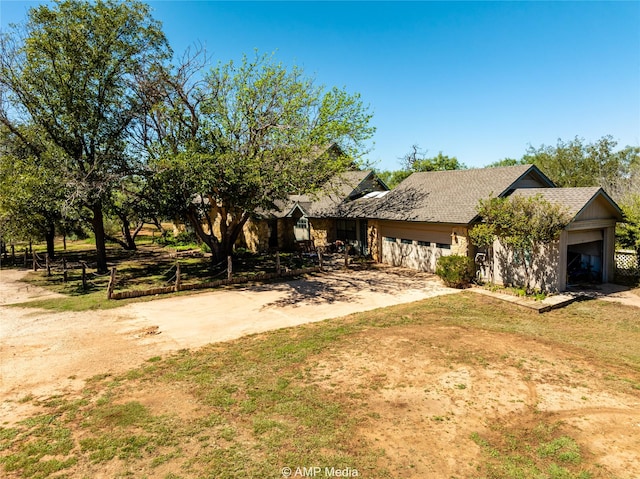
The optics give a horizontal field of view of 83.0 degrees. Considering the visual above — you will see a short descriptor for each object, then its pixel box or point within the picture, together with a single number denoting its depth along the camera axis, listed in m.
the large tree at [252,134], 16.89
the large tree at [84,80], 16.81
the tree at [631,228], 16.44
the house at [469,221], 15.36
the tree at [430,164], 51.84
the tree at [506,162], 75.62
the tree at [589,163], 38.69
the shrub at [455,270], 16.67
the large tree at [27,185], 16.59
